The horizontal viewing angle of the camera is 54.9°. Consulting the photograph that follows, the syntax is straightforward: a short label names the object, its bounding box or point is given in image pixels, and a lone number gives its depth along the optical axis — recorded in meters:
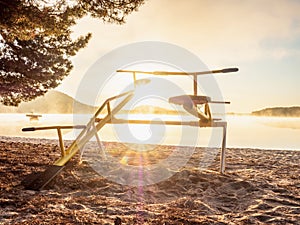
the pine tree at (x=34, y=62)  10.69
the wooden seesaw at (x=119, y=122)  4.33
